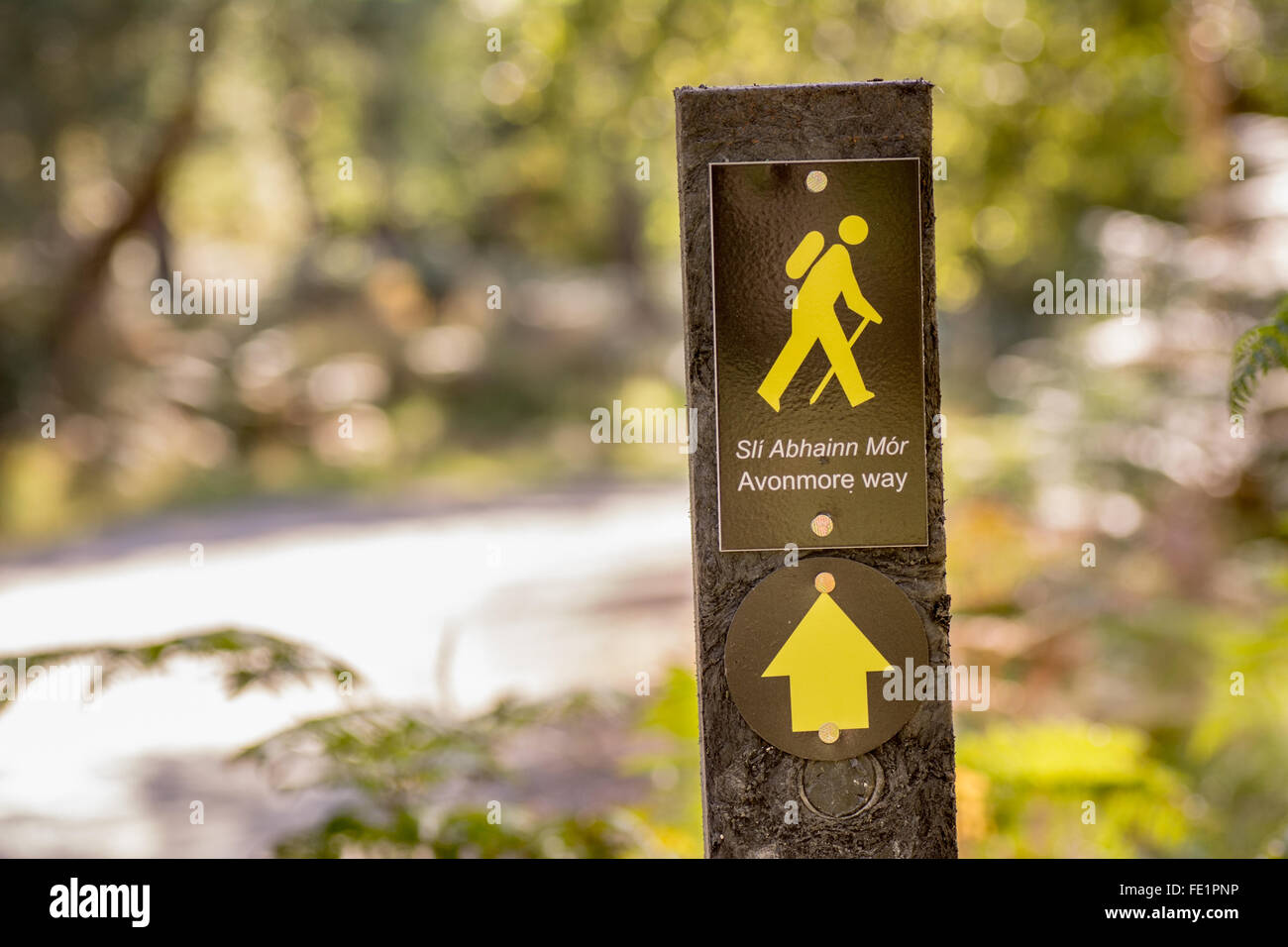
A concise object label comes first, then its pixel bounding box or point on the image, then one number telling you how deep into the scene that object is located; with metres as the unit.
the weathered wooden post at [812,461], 1.45
